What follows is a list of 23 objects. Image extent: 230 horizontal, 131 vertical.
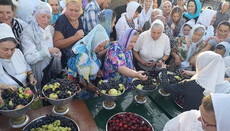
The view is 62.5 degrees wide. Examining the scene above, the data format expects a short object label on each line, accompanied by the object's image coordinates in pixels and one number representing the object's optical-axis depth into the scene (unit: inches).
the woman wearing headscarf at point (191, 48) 157.0
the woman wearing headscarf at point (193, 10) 210.1
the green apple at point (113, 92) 85.9
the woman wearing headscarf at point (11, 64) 82.9
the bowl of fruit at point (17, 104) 69.2
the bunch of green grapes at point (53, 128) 72.1
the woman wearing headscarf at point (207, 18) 200.2
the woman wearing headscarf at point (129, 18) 169.2
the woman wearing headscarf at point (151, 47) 145.9
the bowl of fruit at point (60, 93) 77.8
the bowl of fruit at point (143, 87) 94.1
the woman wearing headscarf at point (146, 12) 203.6
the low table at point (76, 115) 77.4
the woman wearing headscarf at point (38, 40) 102.5
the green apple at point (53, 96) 77.5
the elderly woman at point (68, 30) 117.1
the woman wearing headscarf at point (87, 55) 100.4
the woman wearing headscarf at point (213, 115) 50.2
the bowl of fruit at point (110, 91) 86.1
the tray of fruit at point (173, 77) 106.1
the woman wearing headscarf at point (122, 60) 103.9
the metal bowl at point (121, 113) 78.6
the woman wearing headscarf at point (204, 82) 86.0
